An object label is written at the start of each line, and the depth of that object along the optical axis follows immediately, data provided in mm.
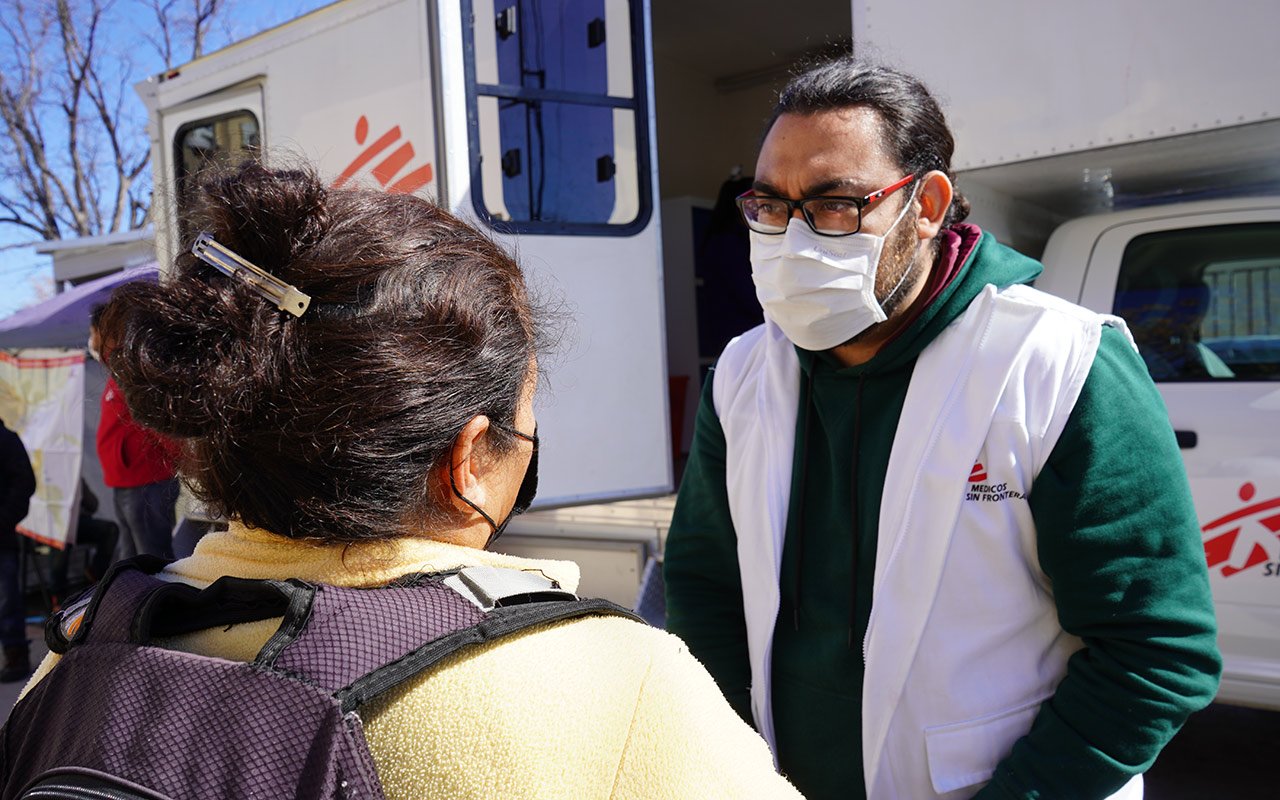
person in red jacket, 5559
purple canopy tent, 7344
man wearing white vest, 1350
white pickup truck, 2975
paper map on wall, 6984
